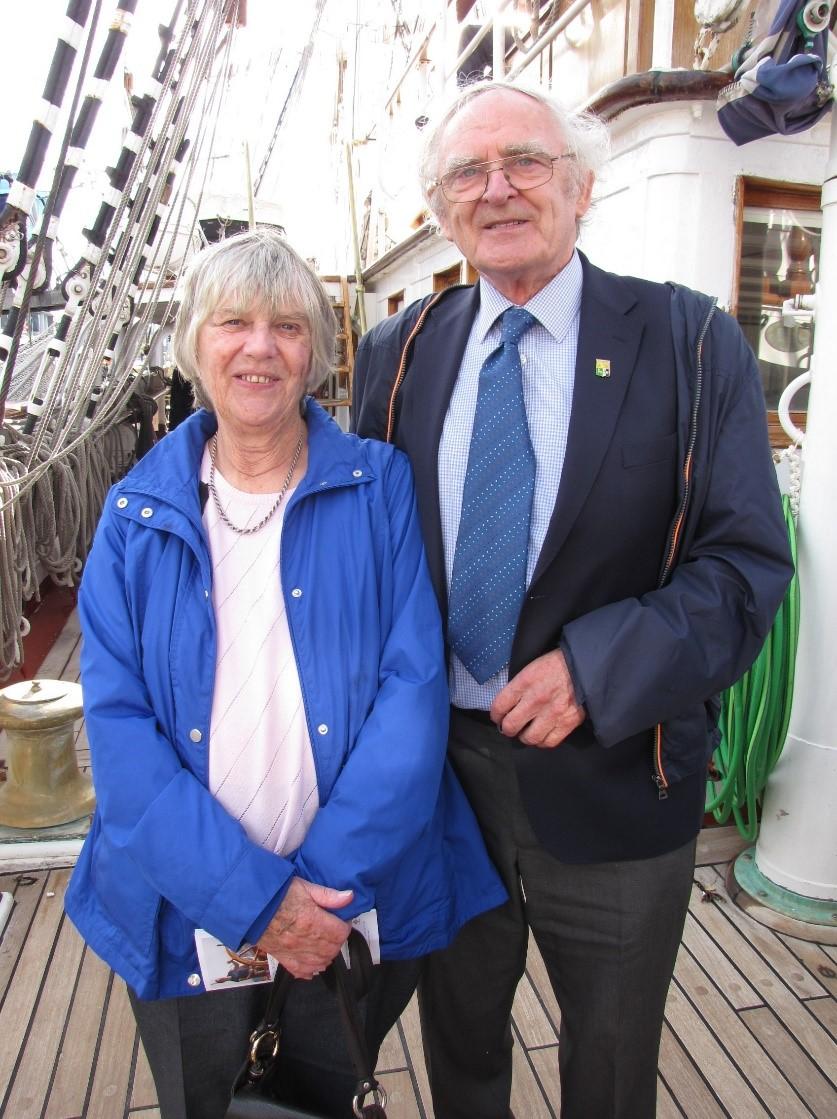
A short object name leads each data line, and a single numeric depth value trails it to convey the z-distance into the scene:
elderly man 1.32
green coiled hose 2.58
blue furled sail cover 2.35
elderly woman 1.23
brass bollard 2.92
